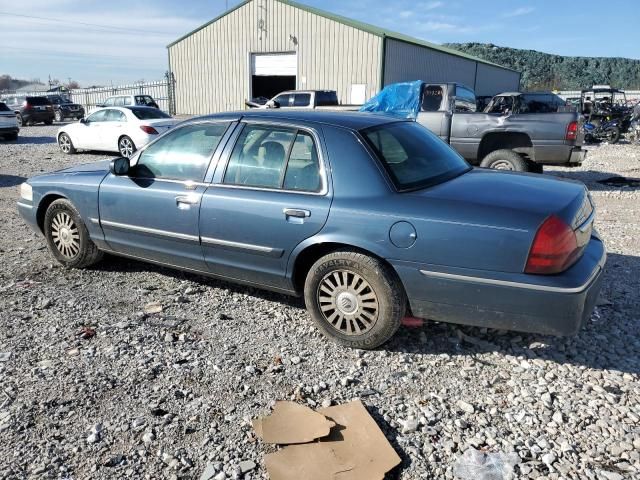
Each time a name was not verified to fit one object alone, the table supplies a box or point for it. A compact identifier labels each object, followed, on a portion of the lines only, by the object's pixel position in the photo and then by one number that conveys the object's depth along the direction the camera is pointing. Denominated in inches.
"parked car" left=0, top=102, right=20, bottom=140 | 750.5
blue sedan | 120.6
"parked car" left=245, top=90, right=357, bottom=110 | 695.7
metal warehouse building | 983.6
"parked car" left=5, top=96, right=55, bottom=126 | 1099.9
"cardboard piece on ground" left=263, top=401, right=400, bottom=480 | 96.4
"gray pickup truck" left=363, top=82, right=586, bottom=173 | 353.7
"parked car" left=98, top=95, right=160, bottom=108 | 911.7
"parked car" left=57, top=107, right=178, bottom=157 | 541.3
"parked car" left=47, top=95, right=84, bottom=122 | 1270.9
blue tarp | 437.7
